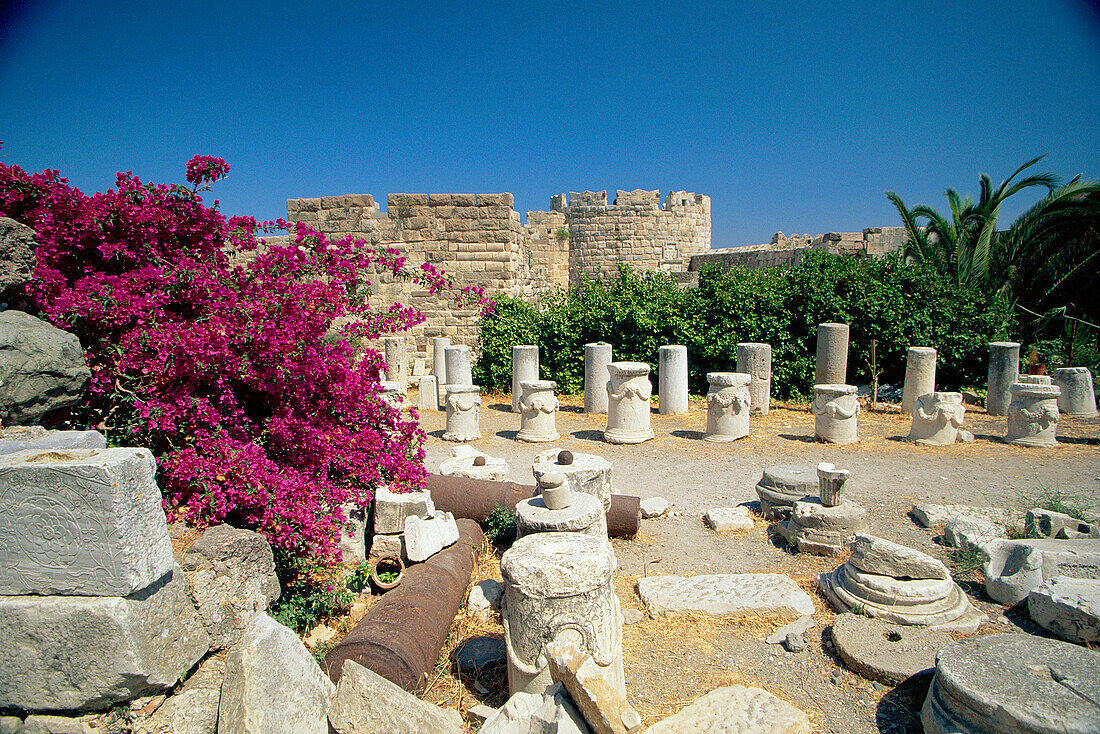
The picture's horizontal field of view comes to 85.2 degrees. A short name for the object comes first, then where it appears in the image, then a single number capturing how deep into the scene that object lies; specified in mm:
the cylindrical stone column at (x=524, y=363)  11609
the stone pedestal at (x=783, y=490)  6125
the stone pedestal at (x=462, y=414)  9484
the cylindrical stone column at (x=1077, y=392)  10359
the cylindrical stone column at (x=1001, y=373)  10469
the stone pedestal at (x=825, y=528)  5449
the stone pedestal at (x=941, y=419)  8755
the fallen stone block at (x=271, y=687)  2635
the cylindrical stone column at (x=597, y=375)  11141
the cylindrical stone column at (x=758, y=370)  10984
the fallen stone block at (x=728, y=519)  6102
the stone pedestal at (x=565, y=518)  4328
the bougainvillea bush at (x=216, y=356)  3809
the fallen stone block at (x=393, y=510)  4793
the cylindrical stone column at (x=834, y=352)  11359
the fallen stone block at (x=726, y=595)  4543
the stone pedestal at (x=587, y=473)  5641
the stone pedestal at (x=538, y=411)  9414
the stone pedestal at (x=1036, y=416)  8633
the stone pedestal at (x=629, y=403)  9219
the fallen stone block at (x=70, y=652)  2547
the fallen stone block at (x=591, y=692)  2629
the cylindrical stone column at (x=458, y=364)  10930
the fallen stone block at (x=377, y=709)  2857
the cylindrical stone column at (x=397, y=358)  12086
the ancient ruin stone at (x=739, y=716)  3062
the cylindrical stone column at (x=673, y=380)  10938
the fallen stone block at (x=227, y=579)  3156
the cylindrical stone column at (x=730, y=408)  9219
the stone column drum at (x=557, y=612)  3389
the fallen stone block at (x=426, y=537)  4645
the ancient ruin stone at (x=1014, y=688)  2709
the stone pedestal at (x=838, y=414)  8938
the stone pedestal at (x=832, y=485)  5535
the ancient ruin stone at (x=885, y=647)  3643
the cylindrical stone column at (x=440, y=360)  12773
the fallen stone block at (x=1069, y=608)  3746
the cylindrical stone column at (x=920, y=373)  10641
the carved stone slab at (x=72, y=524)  2494
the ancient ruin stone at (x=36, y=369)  3229
